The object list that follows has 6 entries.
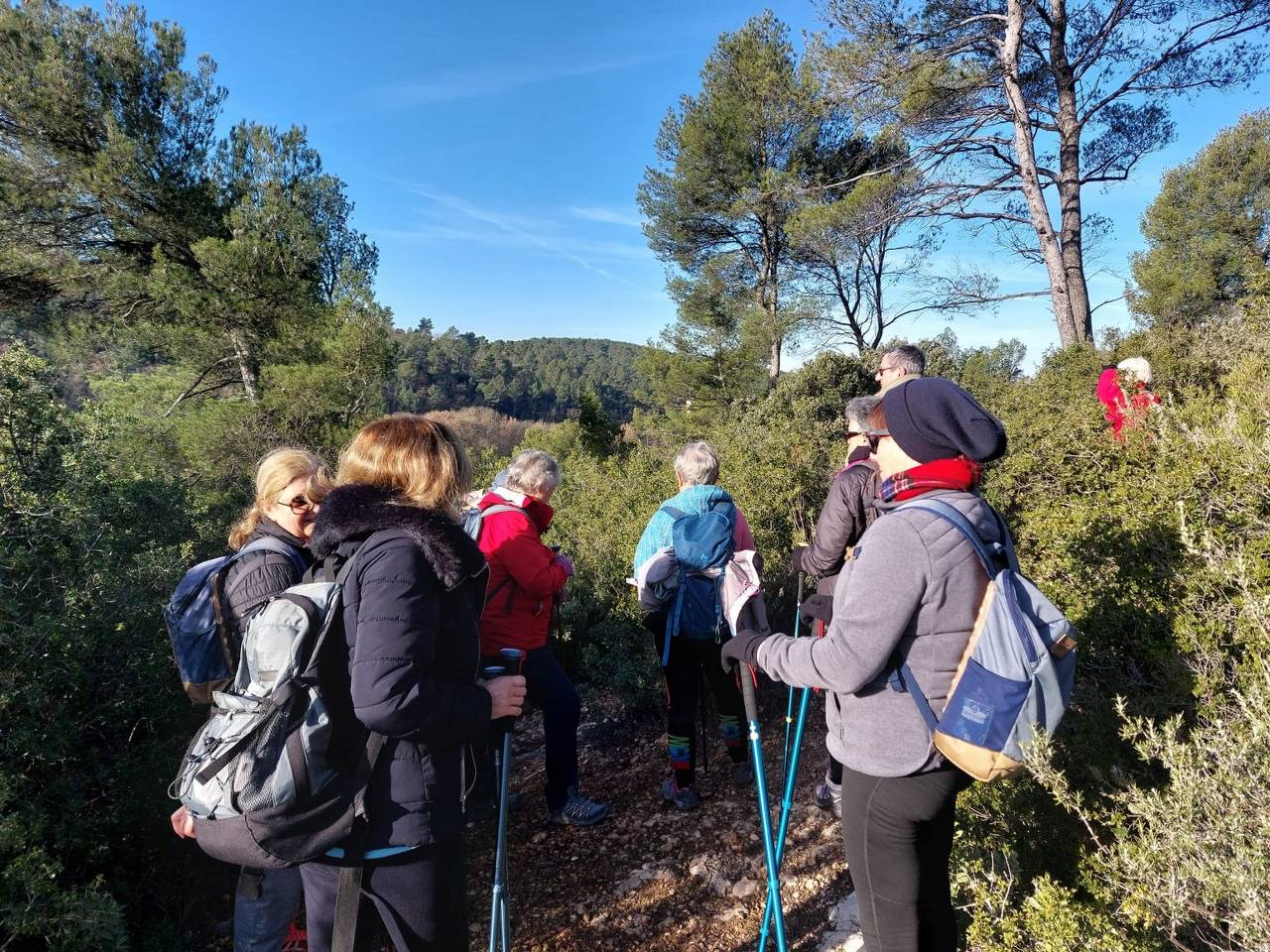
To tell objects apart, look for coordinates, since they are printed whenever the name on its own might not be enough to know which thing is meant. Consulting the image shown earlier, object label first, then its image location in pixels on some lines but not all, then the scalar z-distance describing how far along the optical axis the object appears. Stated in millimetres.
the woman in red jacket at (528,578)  2754
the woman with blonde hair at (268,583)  2014
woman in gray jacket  1431
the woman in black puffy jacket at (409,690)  1497
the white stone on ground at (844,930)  2266
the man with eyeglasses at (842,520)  2713
